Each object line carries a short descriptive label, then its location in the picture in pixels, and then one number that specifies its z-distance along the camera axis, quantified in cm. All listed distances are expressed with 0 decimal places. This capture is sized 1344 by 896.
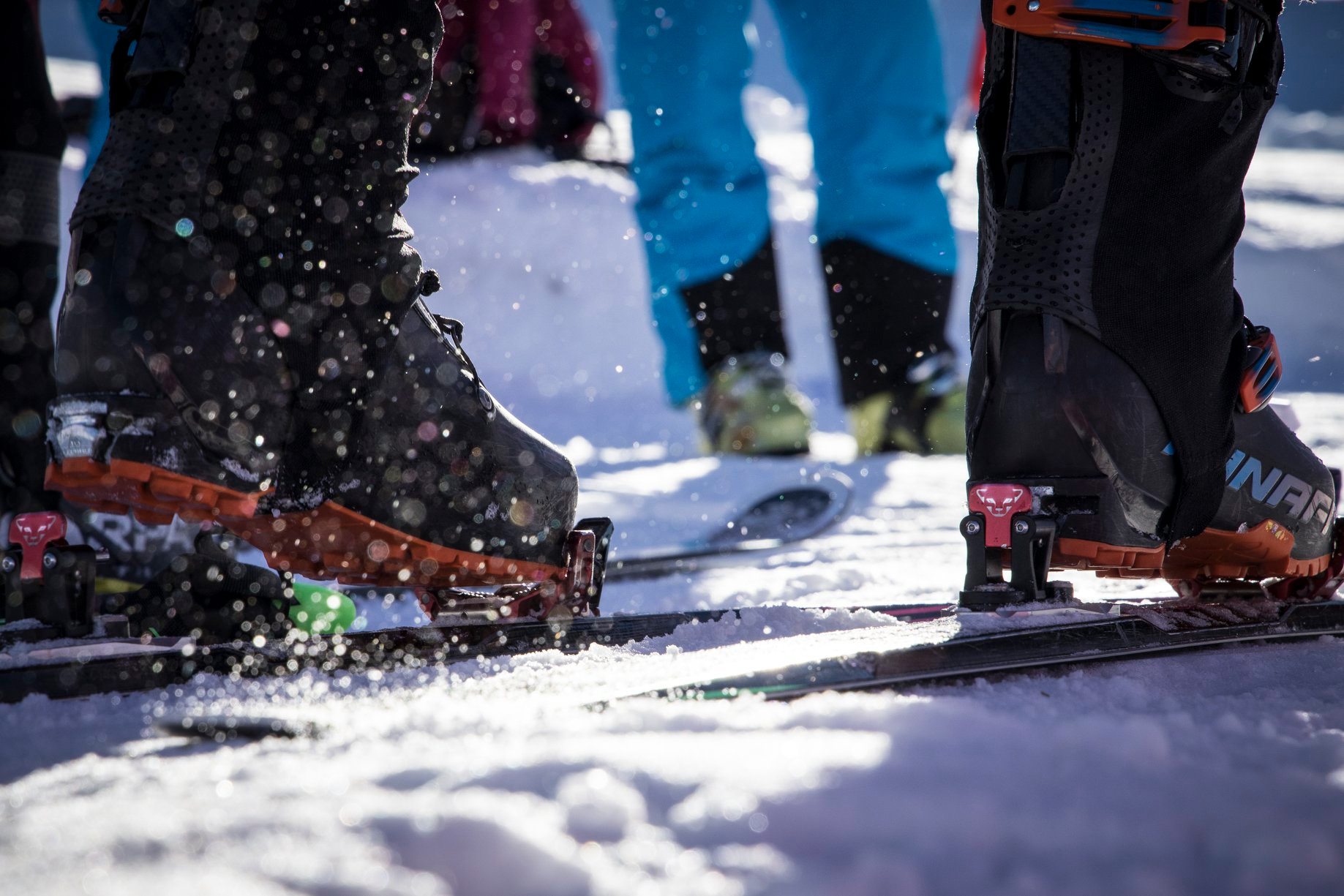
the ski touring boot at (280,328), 295
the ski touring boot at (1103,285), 297
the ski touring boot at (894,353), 482
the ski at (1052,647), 284
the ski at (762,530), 338
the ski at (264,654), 291
